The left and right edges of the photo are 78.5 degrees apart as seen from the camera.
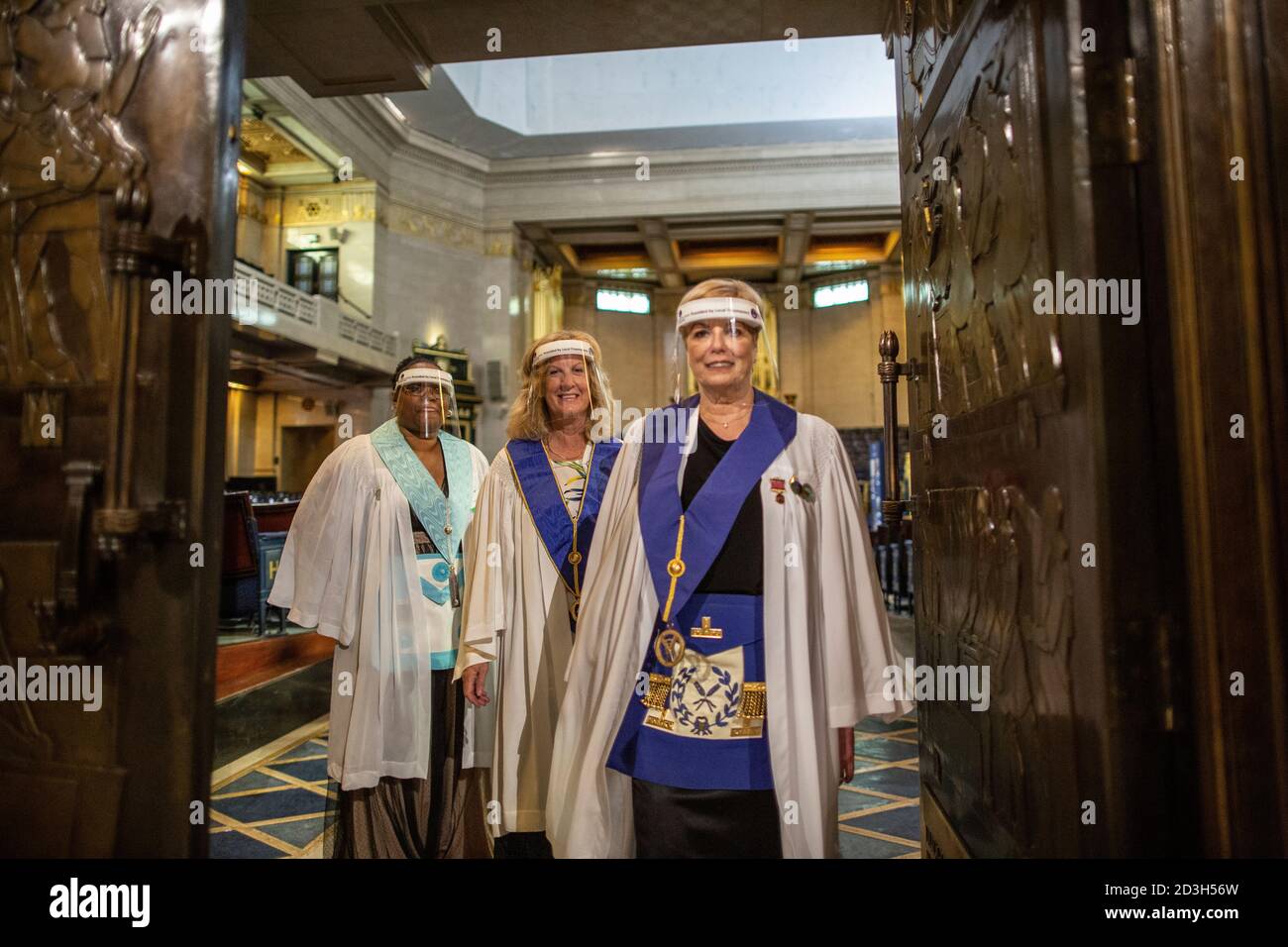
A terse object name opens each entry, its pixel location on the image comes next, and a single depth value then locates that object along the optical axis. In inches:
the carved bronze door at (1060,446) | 57.9
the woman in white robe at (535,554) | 104.8
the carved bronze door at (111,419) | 71.1
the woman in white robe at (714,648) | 78.0
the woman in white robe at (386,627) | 114.4
